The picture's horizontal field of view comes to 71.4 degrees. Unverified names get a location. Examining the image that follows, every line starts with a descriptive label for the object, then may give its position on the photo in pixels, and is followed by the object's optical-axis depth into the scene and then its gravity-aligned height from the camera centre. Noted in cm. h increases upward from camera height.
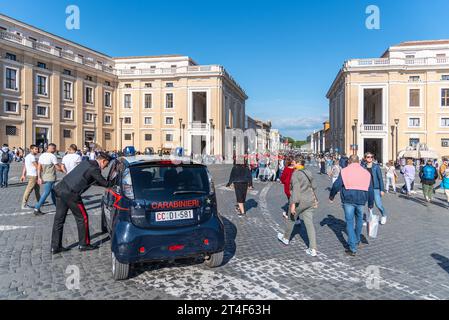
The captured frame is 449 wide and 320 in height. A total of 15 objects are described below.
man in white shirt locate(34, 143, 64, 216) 873 -34
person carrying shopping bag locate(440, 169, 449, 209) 1063 -91
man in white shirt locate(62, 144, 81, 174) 905 -11
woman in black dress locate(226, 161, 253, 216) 911 -75
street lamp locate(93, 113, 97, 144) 5136 +480
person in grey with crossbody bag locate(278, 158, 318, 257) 555 -78
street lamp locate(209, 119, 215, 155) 5144 +361
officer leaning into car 530 -59
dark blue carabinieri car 409 -80
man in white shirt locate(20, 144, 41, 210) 914 -55
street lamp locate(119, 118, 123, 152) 5484 +440
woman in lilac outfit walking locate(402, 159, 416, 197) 1354 -78
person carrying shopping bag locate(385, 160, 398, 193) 1513 -98
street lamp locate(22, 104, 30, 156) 3997 +415
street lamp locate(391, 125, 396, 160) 4484 +229
